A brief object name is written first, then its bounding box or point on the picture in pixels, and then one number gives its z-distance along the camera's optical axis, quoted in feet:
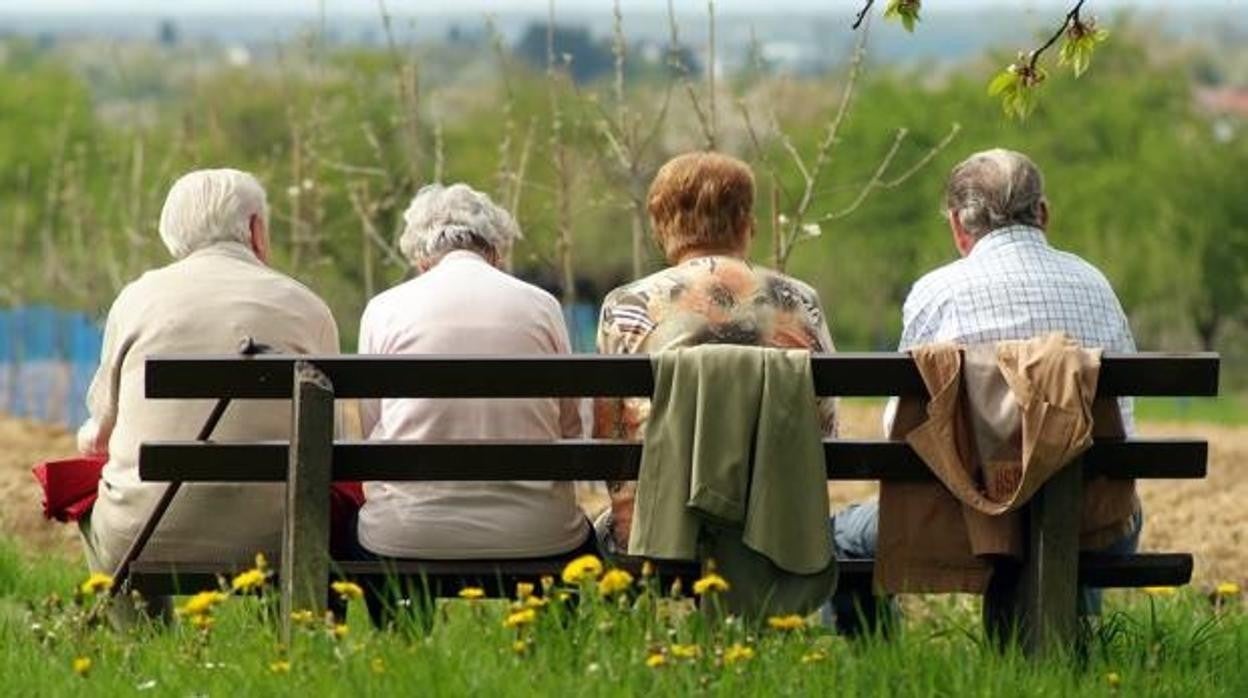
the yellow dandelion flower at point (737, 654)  33.14
